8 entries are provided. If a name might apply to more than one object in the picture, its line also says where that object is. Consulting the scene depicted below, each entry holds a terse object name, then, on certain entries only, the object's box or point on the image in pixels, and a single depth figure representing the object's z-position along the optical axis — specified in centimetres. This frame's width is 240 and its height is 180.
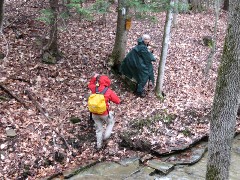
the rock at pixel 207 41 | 1686
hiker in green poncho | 970
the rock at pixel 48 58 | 997
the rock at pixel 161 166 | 720
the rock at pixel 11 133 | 719
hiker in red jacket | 735
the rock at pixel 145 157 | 756
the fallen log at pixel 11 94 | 815
